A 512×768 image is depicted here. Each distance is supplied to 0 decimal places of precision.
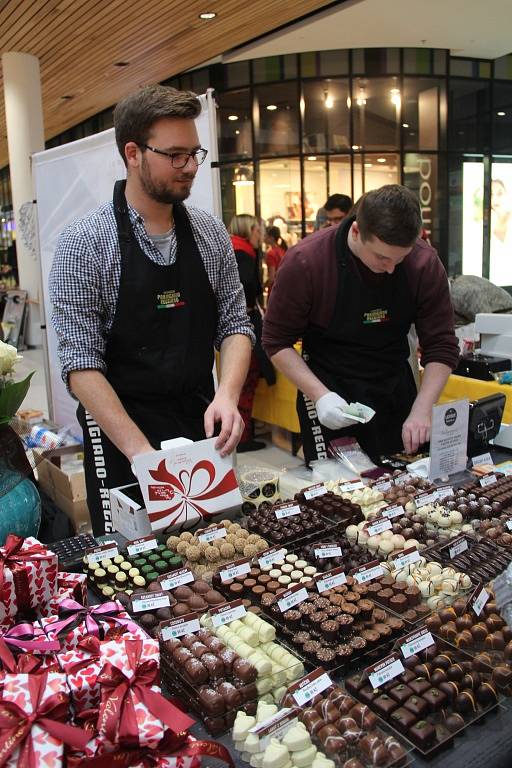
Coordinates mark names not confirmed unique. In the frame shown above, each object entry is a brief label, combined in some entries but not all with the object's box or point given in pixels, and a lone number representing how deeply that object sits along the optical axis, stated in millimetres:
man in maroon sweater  2564
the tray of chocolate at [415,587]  1467
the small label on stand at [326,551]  1671
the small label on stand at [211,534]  1735
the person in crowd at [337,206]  5381
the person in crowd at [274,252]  8469
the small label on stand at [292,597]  1435
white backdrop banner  3420
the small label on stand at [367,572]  1549
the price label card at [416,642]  1300
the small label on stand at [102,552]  1638
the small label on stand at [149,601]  1422
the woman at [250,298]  5559
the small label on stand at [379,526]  1779
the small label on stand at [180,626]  1330
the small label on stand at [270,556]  1624
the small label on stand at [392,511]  1875
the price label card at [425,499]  1964
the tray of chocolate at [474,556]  1606
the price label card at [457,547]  1687
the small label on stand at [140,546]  1688
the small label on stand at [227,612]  1393
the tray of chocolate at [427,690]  1145
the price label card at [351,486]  2074
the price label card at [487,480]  2111
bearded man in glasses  1897
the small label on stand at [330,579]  1515
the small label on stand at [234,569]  1551
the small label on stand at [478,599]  1433
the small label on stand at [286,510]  1892
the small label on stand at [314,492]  2002
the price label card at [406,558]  1620
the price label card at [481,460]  2373
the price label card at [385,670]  1225
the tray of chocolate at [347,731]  1078
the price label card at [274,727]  1092
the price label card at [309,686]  1173
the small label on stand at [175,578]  1515
